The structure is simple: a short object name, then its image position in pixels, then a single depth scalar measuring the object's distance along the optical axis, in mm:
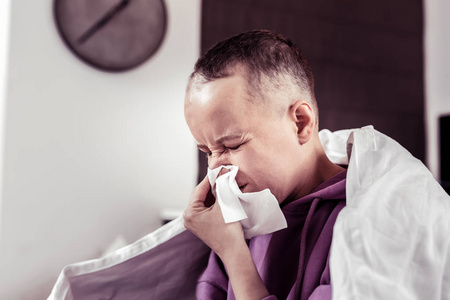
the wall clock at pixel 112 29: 2279
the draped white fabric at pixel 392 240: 623
